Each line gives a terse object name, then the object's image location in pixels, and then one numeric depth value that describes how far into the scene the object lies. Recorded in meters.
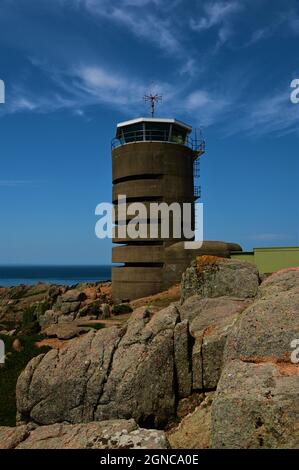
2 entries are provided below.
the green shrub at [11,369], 16.14
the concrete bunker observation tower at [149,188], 38.72
